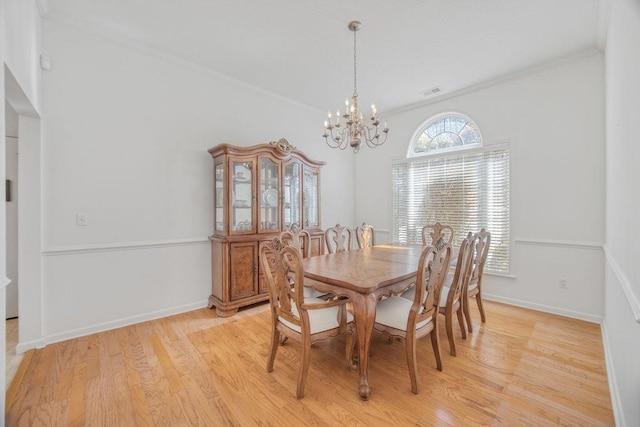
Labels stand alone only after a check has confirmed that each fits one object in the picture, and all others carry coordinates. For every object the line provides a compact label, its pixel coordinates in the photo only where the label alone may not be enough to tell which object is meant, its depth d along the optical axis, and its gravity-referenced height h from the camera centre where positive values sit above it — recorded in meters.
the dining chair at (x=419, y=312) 1.83 -0.72
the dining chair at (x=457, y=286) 2.27 -0.64
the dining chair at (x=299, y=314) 1.77 -0.71
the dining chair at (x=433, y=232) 3.58 -0.28
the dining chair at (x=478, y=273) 2.65 -0.62
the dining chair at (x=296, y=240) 2.63 -0.28
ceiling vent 3.79 +1.69
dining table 1.78 -0.46
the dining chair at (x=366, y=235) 3.59 -0.30
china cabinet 3.16 +0.03
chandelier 2.50 +0.82
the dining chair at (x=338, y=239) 3.23 -0.32
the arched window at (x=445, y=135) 3.88 +1.14
